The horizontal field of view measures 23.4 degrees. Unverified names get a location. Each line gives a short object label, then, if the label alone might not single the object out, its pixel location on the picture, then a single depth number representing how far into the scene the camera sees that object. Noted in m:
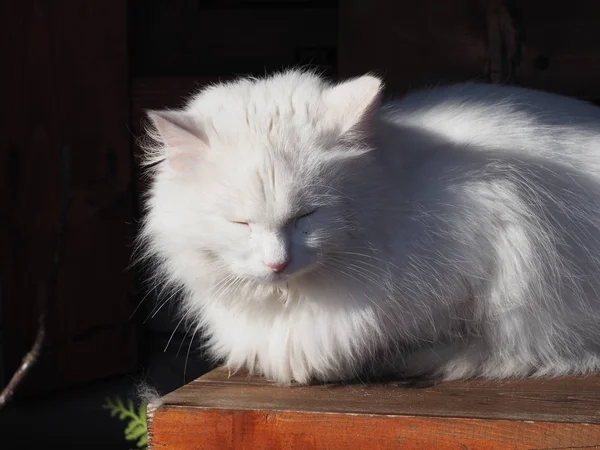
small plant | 1.10
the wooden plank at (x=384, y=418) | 0.79
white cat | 0.83
